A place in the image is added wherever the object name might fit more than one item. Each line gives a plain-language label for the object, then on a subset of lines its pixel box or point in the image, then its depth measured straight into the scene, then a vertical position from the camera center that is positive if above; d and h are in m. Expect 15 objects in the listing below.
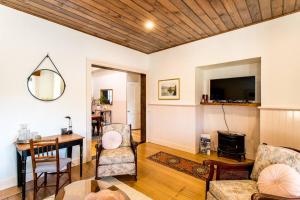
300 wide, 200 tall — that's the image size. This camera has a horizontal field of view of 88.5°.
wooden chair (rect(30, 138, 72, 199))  1.97 -0.82
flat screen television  3.15 +0.25
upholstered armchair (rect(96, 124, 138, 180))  2.46 -0.99
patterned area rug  2.78 -1.31
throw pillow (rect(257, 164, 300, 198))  1.26 -0.71
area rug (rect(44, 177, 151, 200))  2.10 -1.32
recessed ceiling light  2.80 +1.42
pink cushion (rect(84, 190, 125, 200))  1.41 -0.89
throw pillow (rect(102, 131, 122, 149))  2.78 -0.72
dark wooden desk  2.02 -0.70
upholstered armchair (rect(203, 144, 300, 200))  1.46 -0.83
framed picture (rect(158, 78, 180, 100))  4.09 +0.31
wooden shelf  3.03 -0.08
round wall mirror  2.62 +0.28
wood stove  3.26 -0.98
